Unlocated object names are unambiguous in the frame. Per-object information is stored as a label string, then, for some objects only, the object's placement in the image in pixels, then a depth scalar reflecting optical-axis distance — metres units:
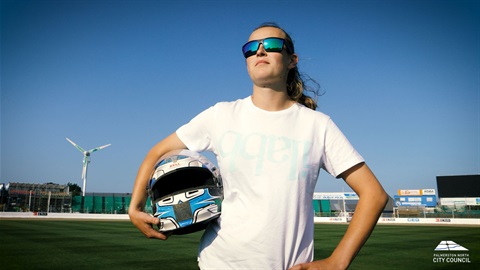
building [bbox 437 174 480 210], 65.44
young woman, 1.87
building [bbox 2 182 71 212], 63.97
